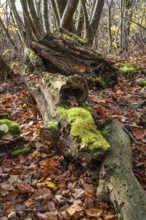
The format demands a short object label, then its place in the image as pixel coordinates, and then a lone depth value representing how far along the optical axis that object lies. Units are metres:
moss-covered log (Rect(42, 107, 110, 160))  3.03
